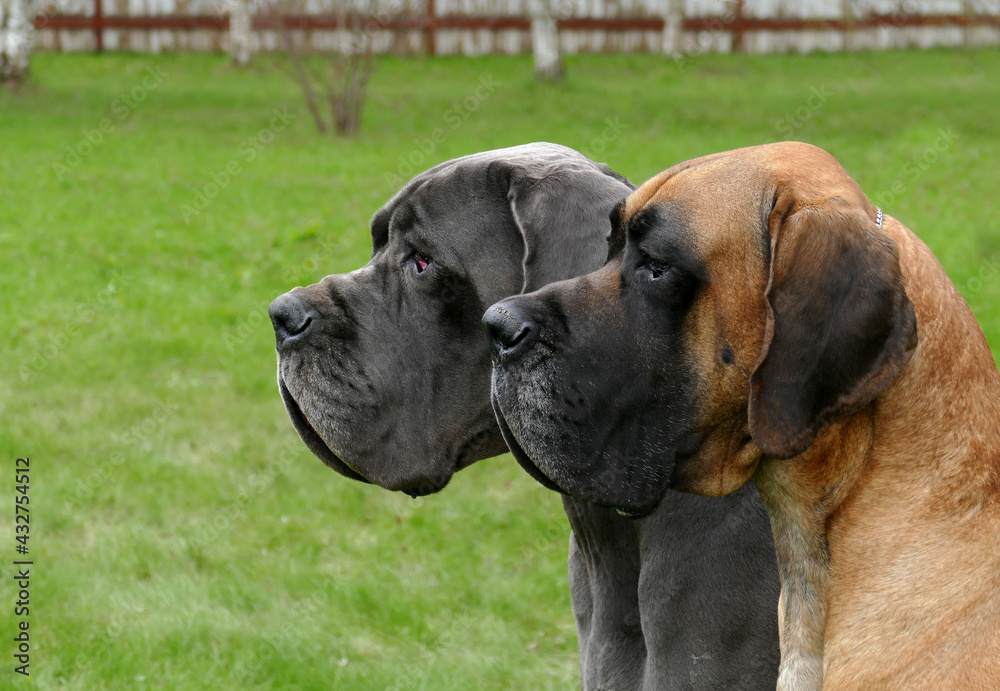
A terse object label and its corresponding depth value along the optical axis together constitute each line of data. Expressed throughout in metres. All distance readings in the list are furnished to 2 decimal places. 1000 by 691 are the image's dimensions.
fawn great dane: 2.33
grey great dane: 3.10
